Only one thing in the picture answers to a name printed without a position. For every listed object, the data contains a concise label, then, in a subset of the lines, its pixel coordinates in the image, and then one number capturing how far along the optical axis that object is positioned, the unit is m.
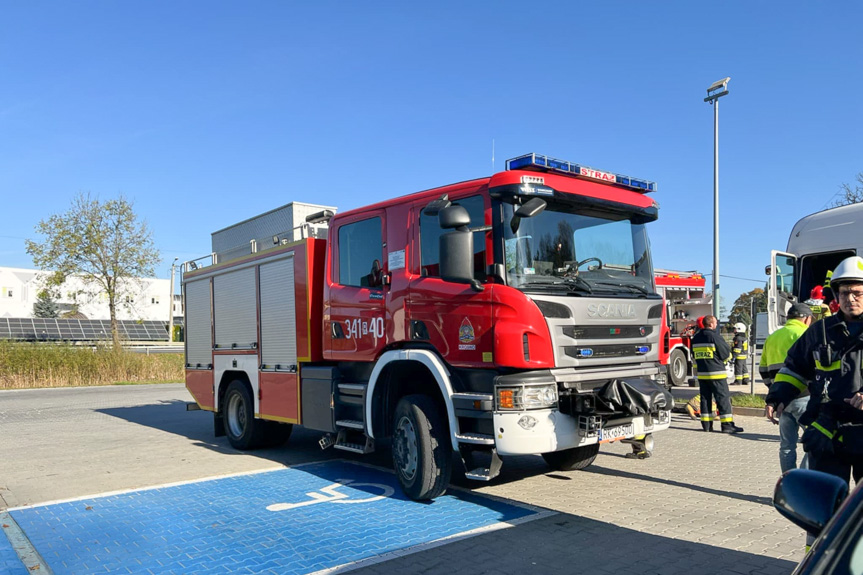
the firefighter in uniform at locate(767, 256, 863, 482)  3.65
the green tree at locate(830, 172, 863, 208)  23.02
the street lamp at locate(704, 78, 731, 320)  18.53
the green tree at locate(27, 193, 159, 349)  32.41
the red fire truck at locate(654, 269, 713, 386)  17.52
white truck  11.73
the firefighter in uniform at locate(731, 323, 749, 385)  17.44
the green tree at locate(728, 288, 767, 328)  56.91
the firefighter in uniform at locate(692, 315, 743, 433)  10.07
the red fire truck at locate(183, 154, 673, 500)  5.75
